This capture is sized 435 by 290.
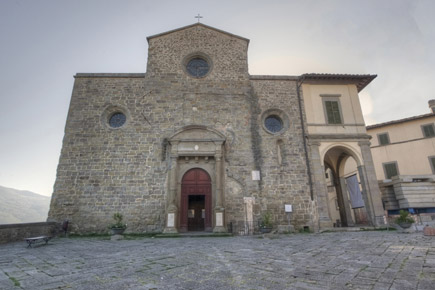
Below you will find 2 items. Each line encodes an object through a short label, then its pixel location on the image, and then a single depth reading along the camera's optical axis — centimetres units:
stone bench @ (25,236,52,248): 699
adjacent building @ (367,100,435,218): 1692
